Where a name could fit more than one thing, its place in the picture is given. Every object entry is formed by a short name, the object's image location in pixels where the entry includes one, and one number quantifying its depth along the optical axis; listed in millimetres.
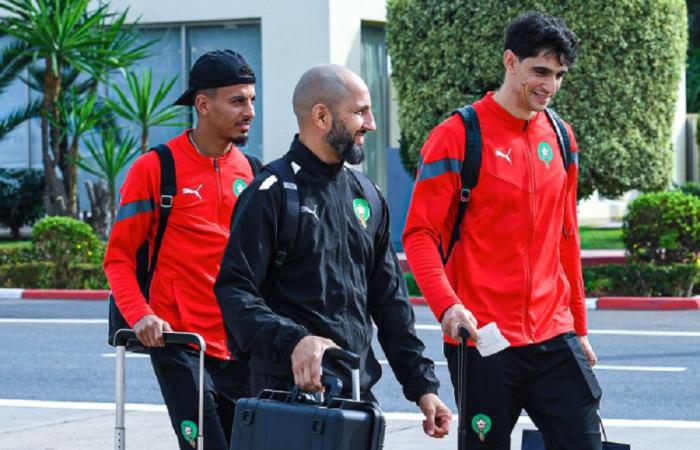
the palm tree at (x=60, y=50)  22391
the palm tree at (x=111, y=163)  22109
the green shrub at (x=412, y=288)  19616
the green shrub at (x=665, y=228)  18209
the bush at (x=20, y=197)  27266
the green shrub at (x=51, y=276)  20094
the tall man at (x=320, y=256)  4383
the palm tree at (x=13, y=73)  25938
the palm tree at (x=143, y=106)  21797
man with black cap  5637
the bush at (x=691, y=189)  30328
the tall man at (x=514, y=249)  5289
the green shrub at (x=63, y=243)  20203
